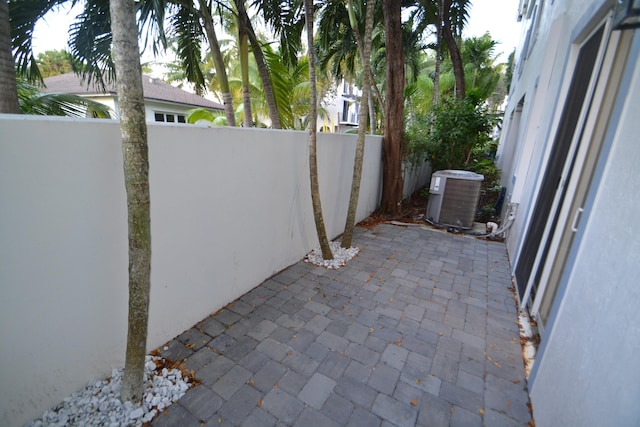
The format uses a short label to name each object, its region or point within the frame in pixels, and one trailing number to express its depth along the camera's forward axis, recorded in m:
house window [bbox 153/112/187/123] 13.06
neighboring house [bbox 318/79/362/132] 24.45
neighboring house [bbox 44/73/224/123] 11.55
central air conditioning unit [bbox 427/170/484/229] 5.19
